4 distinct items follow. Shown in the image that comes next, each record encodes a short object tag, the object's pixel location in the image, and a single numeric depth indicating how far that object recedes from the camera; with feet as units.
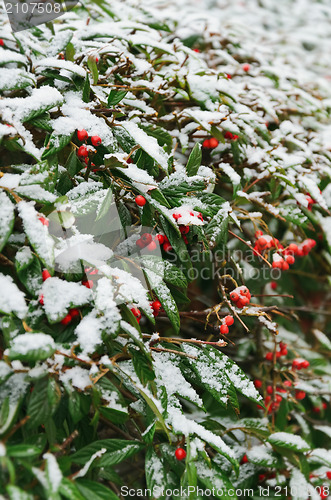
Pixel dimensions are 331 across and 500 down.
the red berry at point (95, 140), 1.88
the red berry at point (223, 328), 1.95
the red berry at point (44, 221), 1.76
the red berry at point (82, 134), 1.88
